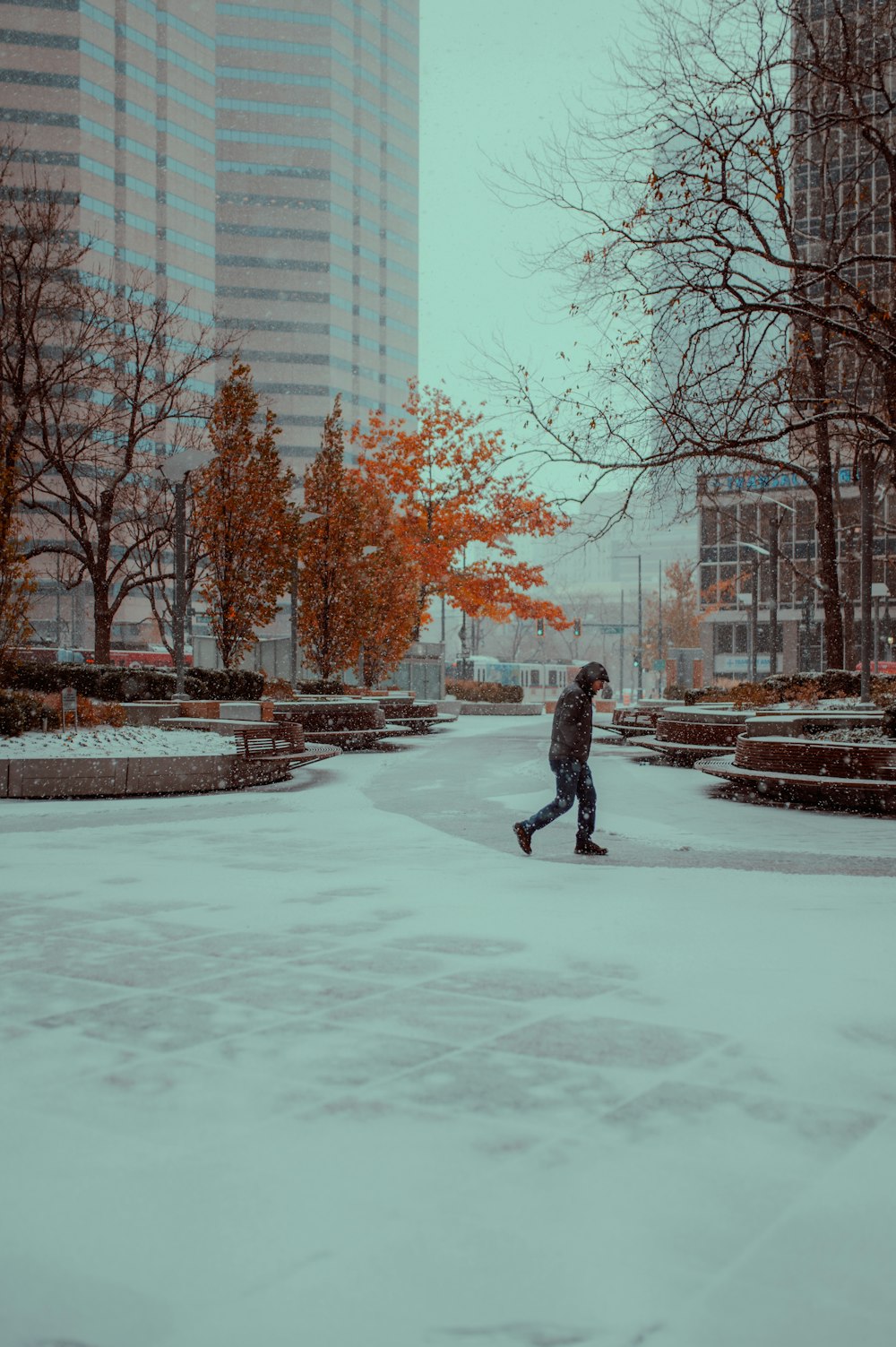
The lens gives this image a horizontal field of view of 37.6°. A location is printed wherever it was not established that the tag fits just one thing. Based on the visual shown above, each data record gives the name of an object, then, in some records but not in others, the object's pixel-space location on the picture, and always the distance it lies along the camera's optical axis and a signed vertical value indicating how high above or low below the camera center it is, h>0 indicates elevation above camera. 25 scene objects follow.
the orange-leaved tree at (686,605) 75.31 +4.65
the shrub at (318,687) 32.62 -0.14
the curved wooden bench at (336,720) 25.91 -0.76
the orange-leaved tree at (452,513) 45.47 +5.90
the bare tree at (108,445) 31.17 +5.91
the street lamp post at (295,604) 30.00 +1.81
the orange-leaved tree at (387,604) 38.62 +2.34
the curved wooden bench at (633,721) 32.19 -0.94
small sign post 18.47 -0.28
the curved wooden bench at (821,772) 15.18 -1.06
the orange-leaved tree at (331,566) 34.31 +3.04
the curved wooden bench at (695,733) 22.19 -0.87
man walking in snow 10.85 -0.53
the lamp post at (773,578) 37.31 +3.03
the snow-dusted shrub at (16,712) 17.67 -0.43
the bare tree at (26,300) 28.59 +8.76
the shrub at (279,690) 28.84 -0.19
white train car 80.94 +0.54
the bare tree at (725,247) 15.51 +5.41
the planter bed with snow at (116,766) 16.25 -1.08
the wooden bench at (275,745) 18.03 -0.90
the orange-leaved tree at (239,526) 27.86 +3.32
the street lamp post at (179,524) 21.88 +2.69
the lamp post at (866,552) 22.41 +2.26
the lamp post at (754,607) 40.06 +2.46
